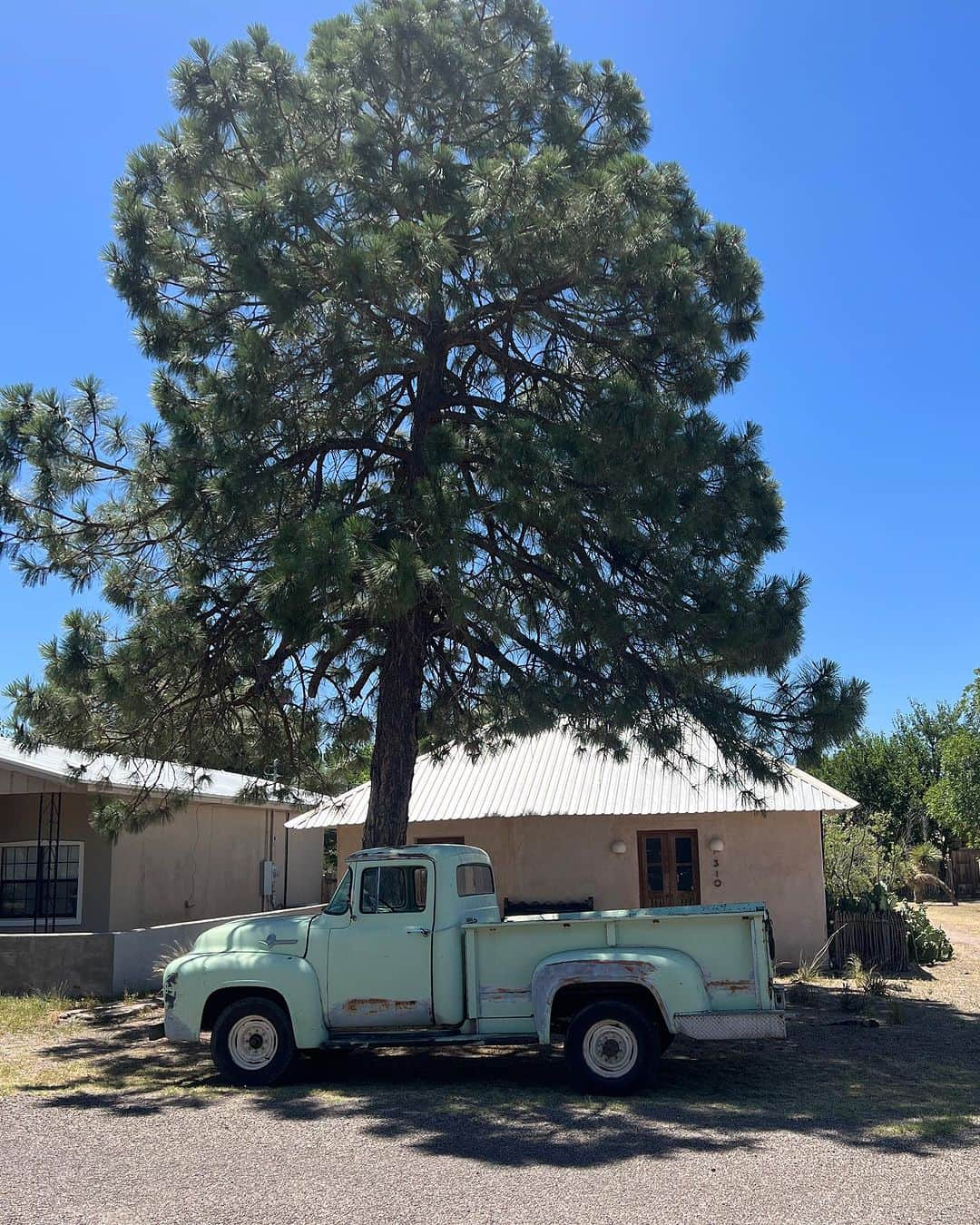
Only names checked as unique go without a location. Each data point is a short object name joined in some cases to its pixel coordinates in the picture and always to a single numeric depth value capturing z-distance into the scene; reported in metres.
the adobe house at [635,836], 19.00
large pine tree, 11.00
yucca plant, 34.34
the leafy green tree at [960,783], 35.28
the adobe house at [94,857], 17.59
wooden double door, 19.69
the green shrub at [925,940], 19.45
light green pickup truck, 9.10
